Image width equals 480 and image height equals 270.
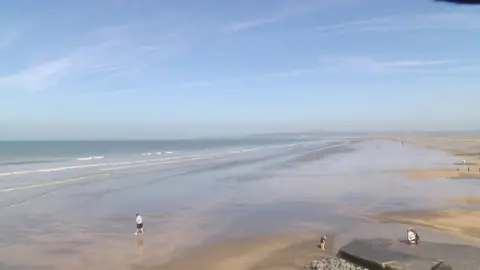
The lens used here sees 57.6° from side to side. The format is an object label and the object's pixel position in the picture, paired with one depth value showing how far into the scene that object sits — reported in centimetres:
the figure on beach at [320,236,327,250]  1566
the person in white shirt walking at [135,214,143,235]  1792
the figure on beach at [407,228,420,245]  1461
